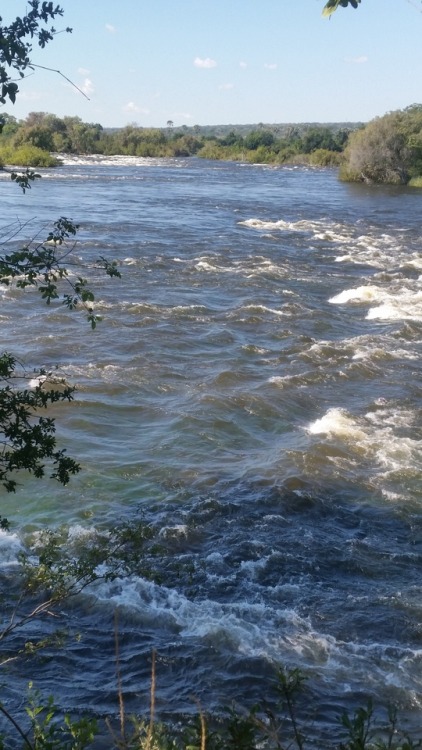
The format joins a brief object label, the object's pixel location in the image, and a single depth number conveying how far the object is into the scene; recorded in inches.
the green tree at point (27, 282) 196.5
